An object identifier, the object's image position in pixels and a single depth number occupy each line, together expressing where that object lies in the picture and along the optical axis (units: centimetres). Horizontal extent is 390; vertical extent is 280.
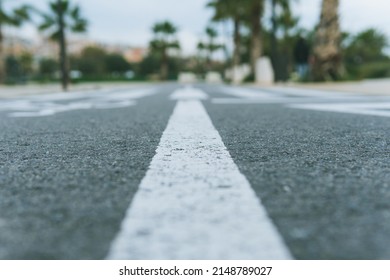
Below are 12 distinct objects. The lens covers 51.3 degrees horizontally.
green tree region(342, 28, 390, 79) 5181
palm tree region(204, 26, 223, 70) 7381
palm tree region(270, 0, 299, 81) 2140
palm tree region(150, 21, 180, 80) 6341
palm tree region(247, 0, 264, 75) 2689
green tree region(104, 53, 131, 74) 8725
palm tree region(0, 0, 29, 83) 3153
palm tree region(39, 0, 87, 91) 3903
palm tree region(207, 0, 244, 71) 3093
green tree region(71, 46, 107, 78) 7969
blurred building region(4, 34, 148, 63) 16800
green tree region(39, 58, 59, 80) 8425
